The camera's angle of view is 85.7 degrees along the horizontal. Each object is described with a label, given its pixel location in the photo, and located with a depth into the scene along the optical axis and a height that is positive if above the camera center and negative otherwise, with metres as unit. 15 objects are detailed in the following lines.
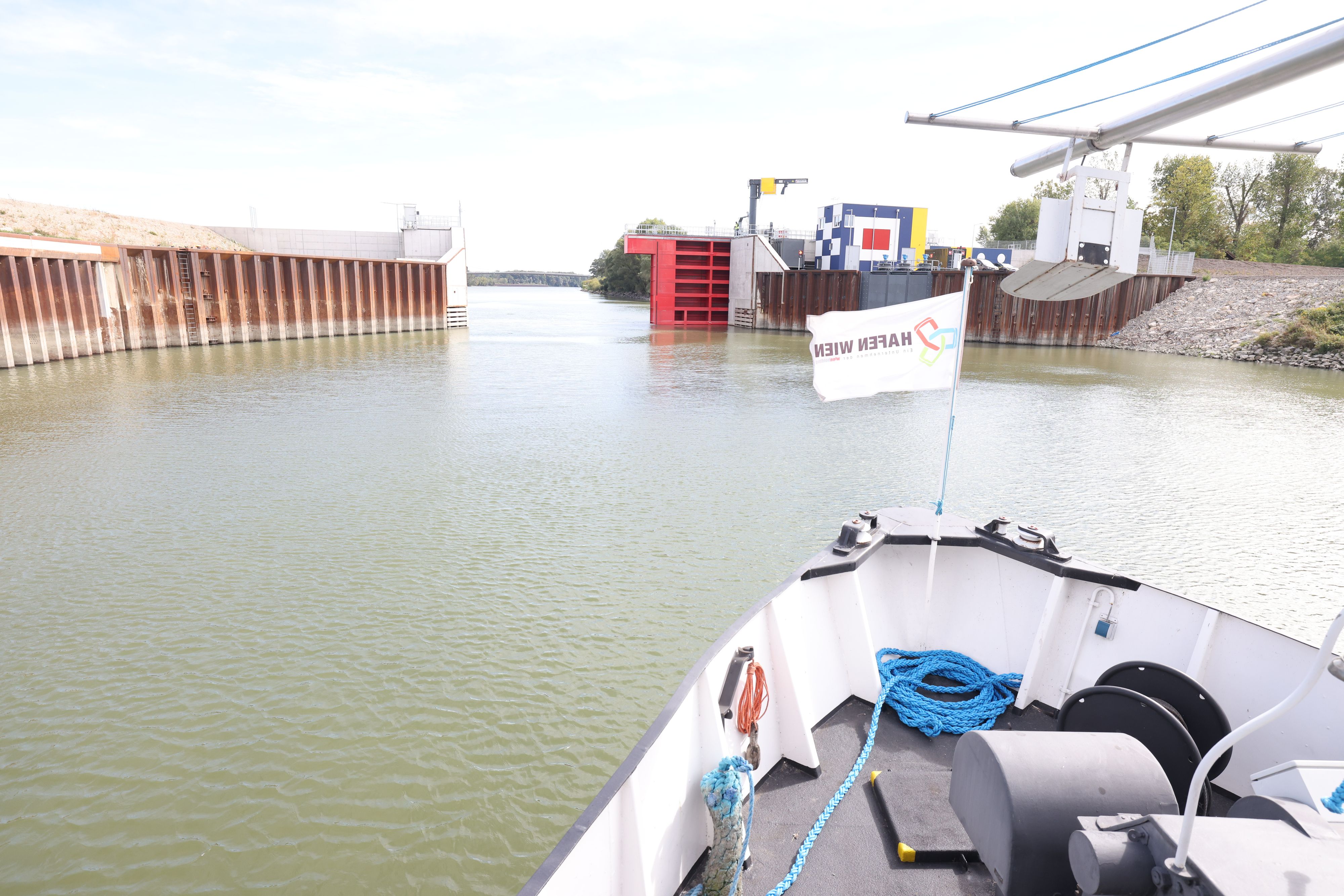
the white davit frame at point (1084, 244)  6.54 +0.45
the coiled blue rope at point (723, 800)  3.31 -2.31
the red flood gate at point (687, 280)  49.47 +0.52
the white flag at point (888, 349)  5.29 -0.42
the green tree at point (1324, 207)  61.03 +7.60
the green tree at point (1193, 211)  60.06 +7.01
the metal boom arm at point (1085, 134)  6.86 +1.62
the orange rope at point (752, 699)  3.73 -2.11
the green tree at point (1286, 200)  59.25 +8.15
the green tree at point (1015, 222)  77.81 +7.91
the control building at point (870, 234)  50.75 +3.97
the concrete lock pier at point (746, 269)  47.38 +1.26
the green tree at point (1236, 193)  62.94 +8.95
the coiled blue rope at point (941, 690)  4.62 -2.65
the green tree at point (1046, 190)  69.00 +10.26
